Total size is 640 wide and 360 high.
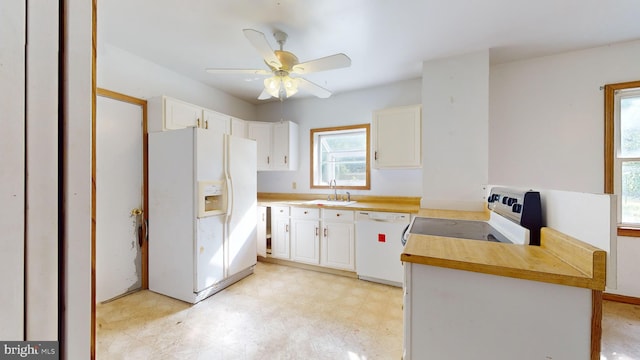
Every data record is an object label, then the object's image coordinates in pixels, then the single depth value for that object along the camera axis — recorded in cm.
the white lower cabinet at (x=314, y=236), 292
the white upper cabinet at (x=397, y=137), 287
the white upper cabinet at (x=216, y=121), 296
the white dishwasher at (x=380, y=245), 263
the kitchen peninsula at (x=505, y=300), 86
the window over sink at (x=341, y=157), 356
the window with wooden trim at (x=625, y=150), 227
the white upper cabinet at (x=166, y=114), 251
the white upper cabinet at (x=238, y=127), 336
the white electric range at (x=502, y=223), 124
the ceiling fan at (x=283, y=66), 180
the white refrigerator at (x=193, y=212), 233
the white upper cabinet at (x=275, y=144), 374
